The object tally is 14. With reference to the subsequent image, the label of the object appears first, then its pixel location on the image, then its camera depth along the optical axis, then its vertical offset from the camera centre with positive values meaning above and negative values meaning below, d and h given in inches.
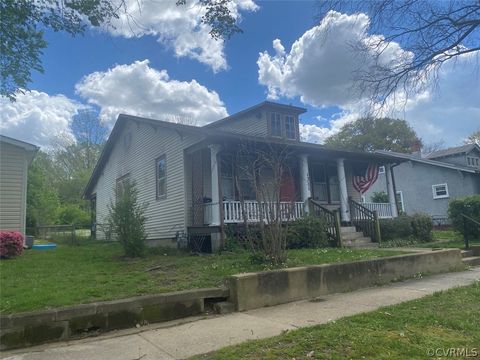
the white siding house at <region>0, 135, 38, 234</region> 485.7 +85.4
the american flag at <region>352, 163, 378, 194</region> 697.0 +90.6
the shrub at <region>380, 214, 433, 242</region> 557.0 -6.2
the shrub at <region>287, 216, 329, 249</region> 448.8 -5.7
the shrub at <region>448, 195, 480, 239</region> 569.9 +13.2
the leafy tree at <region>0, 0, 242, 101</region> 245.3 +150.4
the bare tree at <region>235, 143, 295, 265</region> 291.7 +10.5
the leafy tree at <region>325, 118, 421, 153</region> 1777.8 +416.9
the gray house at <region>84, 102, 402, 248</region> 474.3 +105.7
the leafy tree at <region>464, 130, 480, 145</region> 1854.1 +413.6
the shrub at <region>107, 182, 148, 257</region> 398.3 +16.0
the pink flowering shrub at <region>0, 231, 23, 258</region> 402.3 +2.9
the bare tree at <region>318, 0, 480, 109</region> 225.0 +111.0
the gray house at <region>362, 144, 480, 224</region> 1008.2 +122.4
